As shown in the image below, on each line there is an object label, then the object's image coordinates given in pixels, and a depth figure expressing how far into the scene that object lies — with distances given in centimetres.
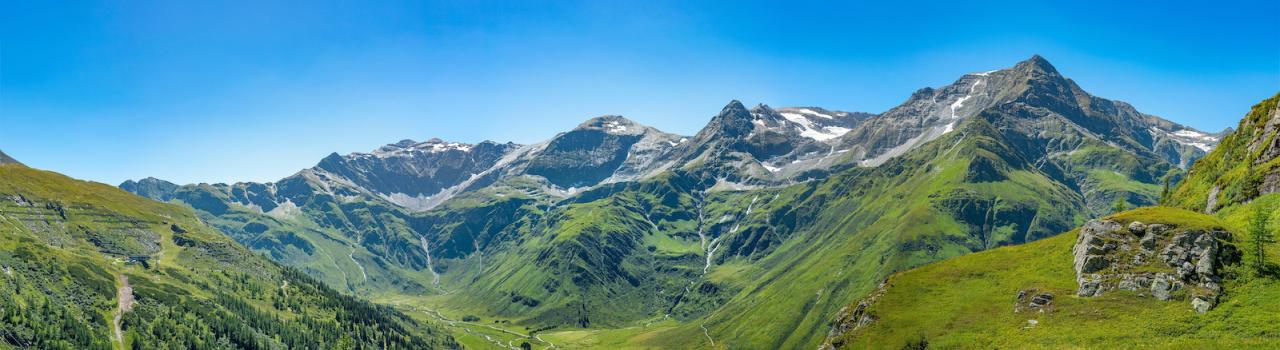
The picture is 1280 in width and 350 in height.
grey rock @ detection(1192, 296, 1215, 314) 10744
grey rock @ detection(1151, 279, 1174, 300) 11634
